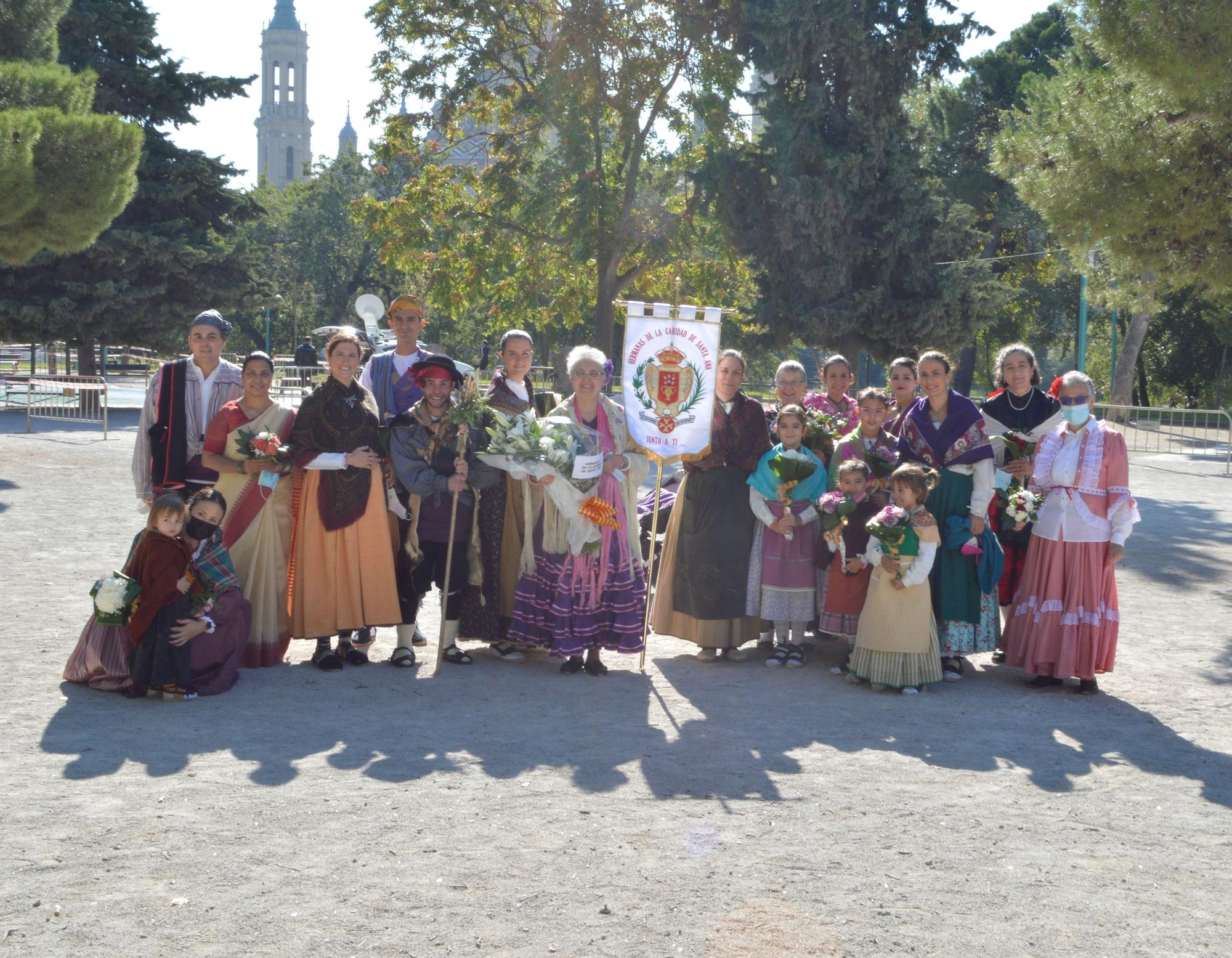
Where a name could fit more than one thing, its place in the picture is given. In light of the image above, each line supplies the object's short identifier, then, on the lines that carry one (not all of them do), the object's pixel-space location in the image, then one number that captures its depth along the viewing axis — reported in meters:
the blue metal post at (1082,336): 30.52
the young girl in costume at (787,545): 7.41
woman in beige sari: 6.91
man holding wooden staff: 6.93
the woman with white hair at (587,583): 7.05
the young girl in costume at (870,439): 7.33
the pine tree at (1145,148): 10.47
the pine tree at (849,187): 25.08
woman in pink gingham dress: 6.95
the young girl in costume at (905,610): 6.81
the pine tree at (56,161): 15.26
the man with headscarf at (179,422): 7.01
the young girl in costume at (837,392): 8.27
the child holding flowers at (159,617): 6.27
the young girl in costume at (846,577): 7.28
